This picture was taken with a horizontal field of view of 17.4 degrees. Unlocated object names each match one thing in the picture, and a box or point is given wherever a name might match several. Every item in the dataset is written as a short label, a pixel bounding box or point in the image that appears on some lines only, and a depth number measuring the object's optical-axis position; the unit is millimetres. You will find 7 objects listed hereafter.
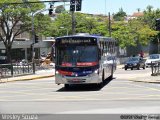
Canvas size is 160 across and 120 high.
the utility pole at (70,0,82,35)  44969
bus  27672
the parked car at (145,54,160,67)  62031
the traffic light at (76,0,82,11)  45147
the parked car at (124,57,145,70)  58381
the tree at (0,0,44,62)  60875
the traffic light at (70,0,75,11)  44875
